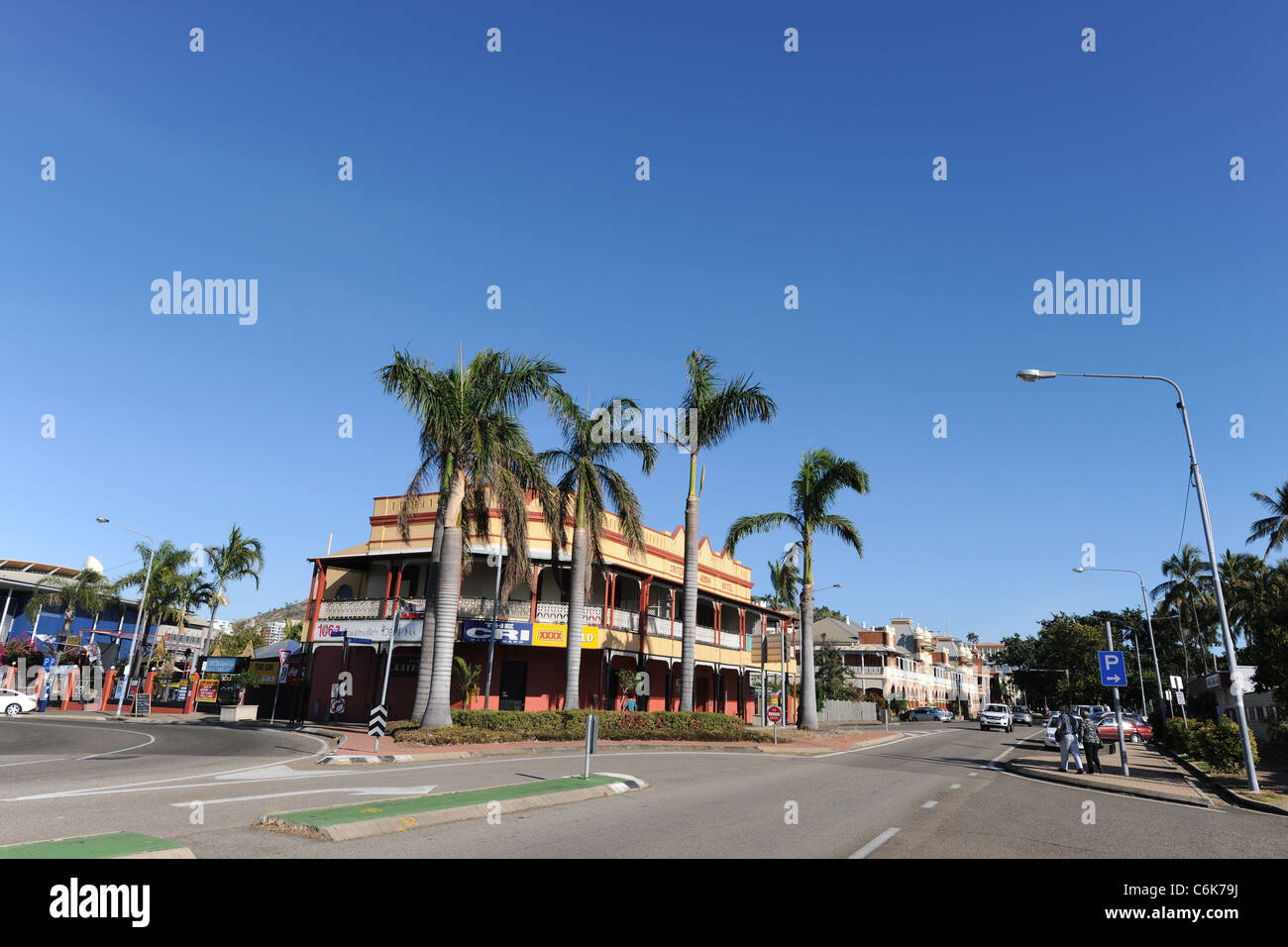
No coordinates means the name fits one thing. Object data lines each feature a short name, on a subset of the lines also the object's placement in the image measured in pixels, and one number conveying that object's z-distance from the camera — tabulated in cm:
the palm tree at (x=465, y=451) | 2414
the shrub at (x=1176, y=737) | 2725
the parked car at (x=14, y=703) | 3612
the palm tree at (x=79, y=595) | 4662
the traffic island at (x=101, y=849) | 679
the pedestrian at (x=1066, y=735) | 2036
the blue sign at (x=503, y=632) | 3023
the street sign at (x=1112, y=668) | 2181
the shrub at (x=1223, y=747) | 2075
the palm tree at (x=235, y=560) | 4962
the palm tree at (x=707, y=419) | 2903
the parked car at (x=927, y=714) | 7138
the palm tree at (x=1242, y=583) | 4906
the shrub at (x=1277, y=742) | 2722
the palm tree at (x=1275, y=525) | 4606
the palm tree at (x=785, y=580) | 4875
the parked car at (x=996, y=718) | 5244
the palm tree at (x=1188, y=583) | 6438
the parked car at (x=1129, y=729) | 3541
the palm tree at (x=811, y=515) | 3300
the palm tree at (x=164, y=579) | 4675
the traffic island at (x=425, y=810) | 838
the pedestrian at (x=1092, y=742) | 2019
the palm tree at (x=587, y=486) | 2769
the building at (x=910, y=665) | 8325
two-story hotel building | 3109
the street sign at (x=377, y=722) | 1912
